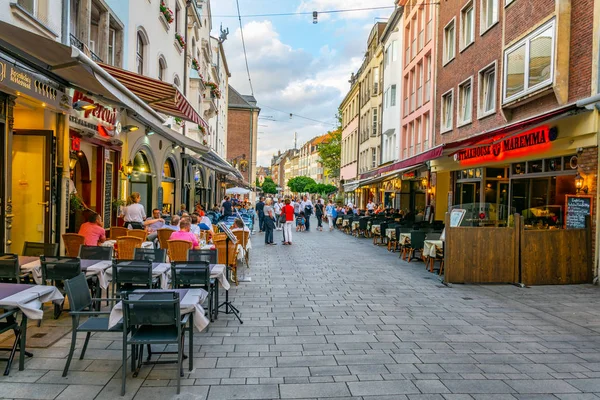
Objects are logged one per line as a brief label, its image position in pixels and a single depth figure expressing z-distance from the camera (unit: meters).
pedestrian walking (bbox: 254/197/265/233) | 22.11
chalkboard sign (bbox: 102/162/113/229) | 12.22
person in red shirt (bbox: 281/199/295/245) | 17.48
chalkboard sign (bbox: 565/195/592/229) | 9.94
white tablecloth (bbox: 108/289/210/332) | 4.31
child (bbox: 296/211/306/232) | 25.44
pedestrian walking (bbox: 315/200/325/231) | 27.30
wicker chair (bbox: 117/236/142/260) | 8.16
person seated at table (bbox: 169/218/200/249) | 8.05
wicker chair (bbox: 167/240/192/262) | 7.93
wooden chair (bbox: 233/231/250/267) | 10.81
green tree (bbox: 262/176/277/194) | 94.69
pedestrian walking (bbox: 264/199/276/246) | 17.25
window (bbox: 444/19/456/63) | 19.74
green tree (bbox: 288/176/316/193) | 78.10
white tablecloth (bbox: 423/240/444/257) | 11.21
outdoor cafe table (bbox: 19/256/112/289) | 6.12
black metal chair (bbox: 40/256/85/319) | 5.98
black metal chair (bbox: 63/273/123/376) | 4.45
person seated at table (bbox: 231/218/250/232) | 10.95
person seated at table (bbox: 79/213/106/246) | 8.01
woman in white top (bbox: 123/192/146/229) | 12.12
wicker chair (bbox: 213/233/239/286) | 9.14
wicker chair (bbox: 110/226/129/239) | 10.44
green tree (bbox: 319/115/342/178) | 61.31
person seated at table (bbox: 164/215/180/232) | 9.48
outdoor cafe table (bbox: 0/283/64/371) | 4.37
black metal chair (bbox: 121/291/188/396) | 4.11
